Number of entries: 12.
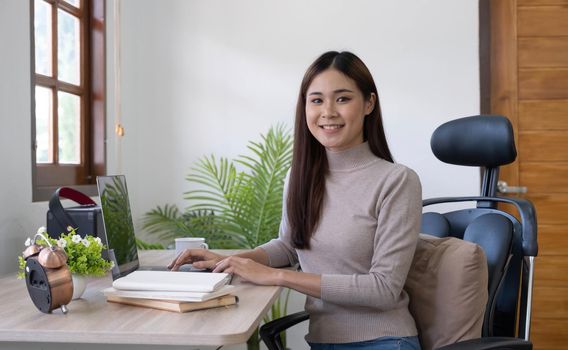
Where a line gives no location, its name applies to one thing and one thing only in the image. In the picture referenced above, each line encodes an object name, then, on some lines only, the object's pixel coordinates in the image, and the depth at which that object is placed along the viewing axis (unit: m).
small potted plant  1.53
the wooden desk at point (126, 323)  1.22
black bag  2.10
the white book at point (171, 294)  1.42
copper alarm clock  1.40
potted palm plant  3.33
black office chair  1.89
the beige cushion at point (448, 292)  1.74
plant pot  1.54
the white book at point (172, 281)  1.45
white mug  2.24
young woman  1.71
